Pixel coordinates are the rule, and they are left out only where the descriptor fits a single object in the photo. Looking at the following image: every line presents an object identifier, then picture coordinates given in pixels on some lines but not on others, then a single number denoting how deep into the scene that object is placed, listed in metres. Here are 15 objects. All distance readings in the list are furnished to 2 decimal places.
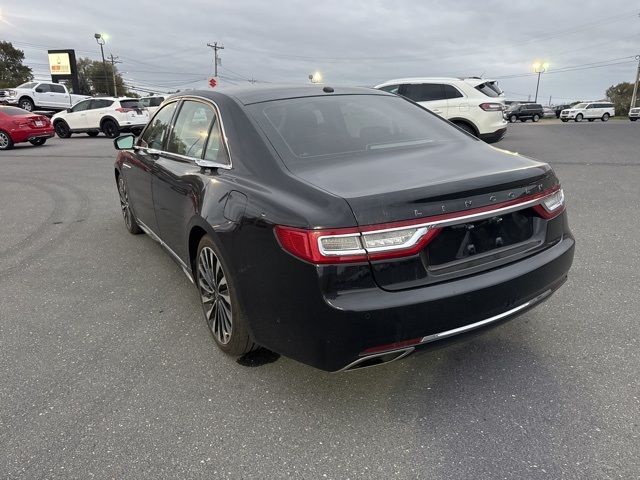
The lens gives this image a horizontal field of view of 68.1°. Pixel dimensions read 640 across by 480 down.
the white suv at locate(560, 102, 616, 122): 45.56
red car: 15.63
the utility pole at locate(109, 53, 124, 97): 78.96
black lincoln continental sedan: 2.01
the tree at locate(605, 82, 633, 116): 69.62
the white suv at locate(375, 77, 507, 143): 11.27
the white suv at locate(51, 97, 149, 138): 19.50
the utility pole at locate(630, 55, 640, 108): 59.28
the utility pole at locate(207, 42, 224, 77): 66.39
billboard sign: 41.16
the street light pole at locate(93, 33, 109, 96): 39.25
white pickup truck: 26.59
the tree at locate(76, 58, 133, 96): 77.15
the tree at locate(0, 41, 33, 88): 66.94
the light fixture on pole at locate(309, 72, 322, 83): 45.89
